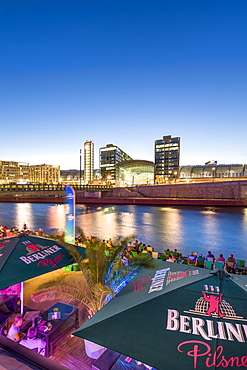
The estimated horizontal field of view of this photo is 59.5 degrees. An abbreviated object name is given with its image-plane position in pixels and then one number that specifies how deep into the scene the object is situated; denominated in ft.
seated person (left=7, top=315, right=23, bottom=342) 14.53
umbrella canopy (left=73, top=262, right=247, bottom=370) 7.47
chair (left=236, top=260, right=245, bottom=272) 32.60
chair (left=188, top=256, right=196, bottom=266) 33.30
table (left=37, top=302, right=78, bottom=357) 14.38
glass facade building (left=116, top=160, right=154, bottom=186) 362.08
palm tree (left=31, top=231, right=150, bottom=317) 16.15
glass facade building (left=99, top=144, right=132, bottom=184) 422.41
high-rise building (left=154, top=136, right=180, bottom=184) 399.85
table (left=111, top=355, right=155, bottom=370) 12.29
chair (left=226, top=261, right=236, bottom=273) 32.09
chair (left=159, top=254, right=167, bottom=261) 34.36
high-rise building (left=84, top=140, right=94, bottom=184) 437.58
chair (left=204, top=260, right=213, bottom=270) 30.83
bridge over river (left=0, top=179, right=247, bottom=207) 170.80
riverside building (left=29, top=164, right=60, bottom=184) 611.88
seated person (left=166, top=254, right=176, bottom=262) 31.48
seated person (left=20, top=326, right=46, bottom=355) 14.20
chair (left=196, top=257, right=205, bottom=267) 33.08
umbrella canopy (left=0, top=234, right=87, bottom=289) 15.17
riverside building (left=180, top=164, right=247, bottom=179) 358.02
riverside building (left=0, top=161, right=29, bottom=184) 563.07
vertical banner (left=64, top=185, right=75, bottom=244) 34.60
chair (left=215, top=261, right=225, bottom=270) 30.91
